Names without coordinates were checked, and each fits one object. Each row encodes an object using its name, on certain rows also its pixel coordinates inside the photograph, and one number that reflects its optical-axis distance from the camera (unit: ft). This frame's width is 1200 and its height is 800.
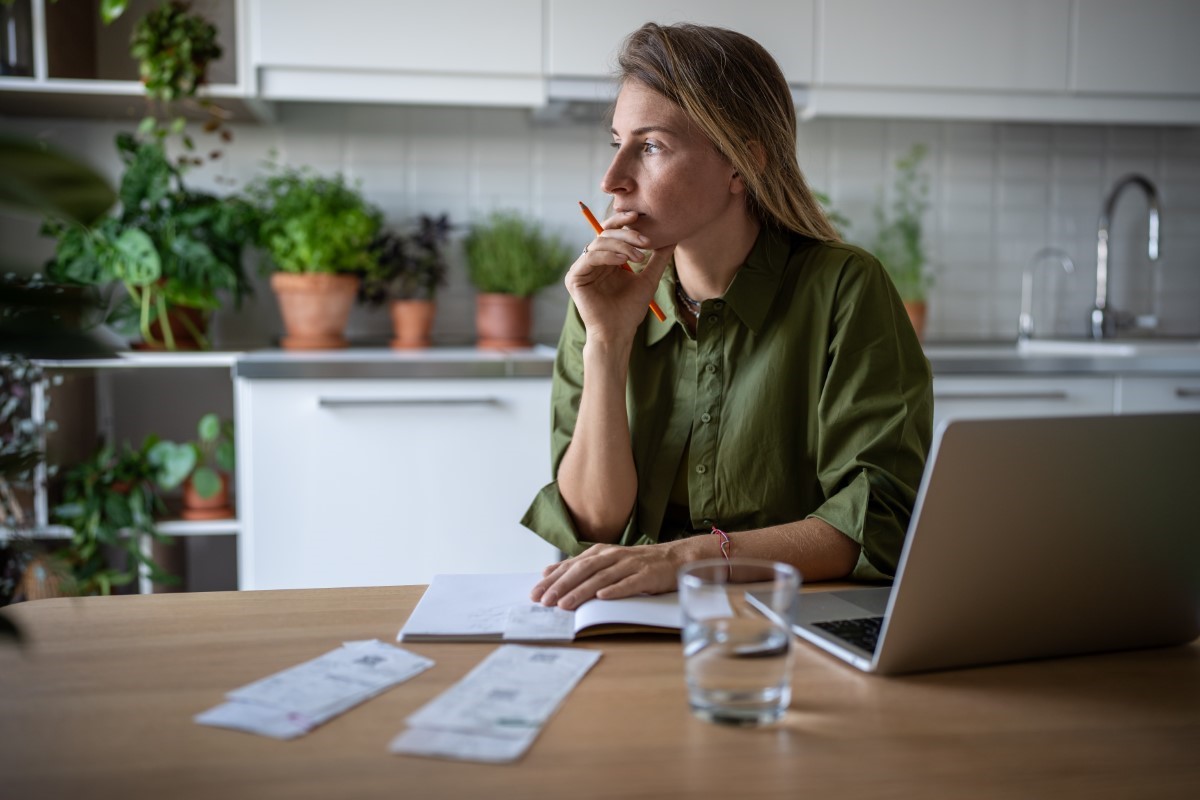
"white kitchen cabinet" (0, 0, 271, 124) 8.35
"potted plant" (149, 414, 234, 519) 8.39
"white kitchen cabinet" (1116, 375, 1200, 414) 8.79
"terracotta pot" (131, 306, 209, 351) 8.66
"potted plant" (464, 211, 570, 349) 9.52
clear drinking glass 2.41
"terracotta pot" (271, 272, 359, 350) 8.79
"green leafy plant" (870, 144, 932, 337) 10.32
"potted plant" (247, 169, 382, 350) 8.71
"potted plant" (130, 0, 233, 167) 8.22
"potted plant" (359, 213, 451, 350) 9.45
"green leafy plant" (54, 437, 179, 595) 8.21
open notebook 3.12
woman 4.74
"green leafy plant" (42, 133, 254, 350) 8.17
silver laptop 2.54
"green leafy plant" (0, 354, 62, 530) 7.59
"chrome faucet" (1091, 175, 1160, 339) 10.55
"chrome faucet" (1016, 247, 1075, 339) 10.91
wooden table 2.20
